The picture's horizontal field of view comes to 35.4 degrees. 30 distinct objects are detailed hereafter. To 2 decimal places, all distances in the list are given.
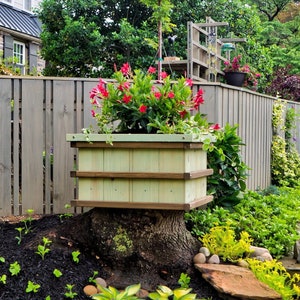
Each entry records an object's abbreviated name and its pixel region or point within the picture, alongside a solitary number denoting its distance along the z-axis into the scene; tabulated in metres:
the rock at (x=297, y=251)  3.36
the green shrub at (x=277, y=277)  2.81
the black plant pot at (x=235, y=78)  7.99
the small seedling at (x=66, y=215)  3.97
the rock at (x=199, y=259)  3.11
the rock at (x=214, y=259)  3.12
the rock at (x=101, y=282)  2.87
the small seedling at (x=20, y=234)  3.34
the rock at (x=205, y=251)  3.20
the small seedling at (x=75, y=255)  3.03
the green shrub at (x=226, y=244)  3.19
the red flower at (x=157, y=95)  3.19
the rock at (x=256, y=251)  3.24
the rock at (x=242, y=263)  3.10
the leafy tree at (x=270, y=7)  17.94
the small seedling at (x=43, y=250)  3.02
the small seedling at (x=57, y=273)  2.84
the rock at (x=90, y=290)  2.78
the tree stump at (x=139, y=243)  3.06
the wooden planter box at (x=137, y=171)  3.03
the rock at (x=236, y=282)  2.73
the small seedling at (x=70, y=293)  2.71
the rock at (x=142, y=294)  2.81
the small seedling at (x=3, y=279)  2.76
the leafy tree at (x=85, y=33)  9.41
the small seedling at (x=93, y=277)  2.89
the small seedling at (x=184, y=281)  2.90
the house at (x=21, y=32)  13.48
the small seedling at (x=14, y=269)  2.83
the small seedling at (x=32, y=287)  2.71
